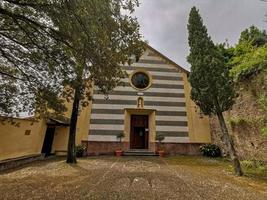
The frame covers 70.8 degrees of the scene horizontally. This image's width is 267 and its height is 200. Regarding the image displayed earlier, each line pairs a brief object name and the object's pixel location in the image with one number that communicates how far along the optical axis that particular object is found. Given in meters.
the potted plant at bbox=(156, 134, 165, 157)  14.55
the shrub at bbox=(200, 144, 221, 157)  13.86
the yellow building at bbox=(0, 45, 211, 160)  14.83
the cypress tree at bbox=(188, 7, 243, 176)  8.72
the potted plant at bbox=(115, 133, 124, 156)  13.98
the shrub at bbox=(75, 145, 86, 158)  13.47
